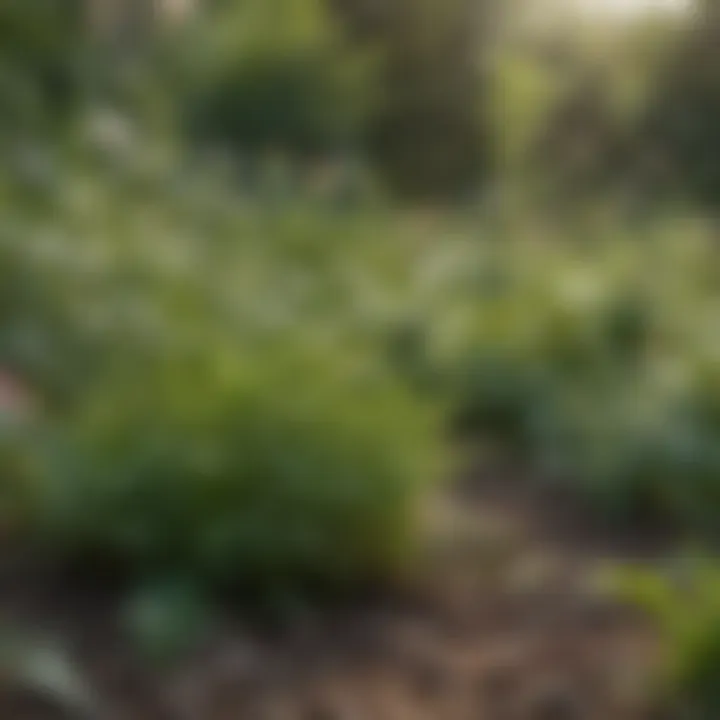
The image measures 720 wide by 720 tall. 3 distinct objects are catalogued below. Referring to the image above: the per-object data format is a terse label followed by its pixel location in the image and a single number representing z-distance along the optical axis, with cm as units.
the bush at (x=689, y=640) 271
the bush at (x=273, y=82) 964
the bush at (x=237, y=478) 309
